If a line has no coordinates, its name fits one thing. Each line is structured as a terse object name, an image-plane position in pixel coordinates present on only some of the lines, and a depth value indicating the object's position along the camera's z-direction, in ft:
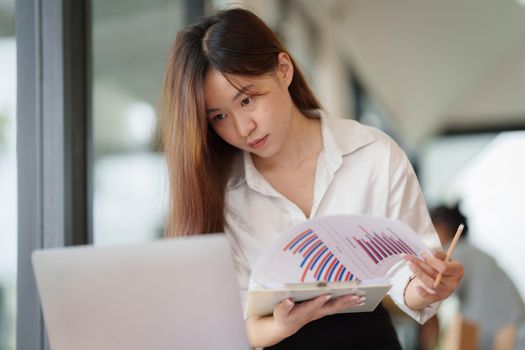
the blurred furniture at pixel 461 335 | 8.67
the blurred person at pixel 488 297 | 10.77
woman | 4.17
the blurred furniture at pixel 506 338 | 10.27
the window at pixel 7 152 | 4.64
